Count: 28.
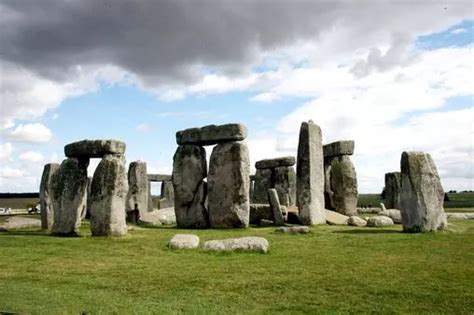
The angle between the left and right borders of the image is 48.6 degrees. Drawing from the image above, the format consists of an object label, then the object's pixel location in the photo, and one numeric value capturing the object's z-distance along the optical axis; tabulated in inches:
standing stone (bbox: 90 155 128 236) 583.5
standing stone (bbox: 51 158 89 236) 613.9
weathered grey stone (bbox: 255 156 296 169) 1116.5
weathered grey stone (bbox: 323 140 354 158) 932.6
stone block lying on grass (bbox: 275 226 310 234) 593.9
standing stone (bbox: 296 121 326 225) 736.3
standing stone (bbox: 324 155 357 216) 921.5
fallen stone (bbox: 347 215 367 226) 730.8
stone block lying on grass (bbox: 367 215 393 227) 682.8
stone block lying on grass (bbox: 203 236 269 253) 444.1
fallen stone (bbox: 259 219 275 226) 761.6
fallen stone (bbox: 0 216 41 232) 747.4
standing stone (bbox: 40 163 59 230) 720.3
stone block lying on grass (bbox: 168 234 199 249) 474.3
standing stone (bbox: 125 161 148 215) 909.2
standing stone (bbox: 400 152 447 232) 566.3
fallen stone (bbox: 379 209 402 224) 787.4
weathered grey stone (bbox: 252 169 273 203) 1139.9
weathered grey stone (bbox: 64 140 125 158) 598.2
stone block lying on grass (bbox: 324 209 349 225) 757.3
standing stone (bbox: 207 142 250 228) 725.9
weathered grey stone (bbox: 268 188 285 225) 756.0
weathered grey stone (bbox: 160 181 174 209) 1362.5
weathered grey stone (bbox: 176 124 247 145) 745.6
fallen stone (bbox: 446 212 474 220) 895.7
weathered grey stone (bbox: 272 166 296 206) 1095.8
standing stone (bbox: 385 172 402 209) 1049.5
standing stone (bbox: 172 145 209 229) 779.7
